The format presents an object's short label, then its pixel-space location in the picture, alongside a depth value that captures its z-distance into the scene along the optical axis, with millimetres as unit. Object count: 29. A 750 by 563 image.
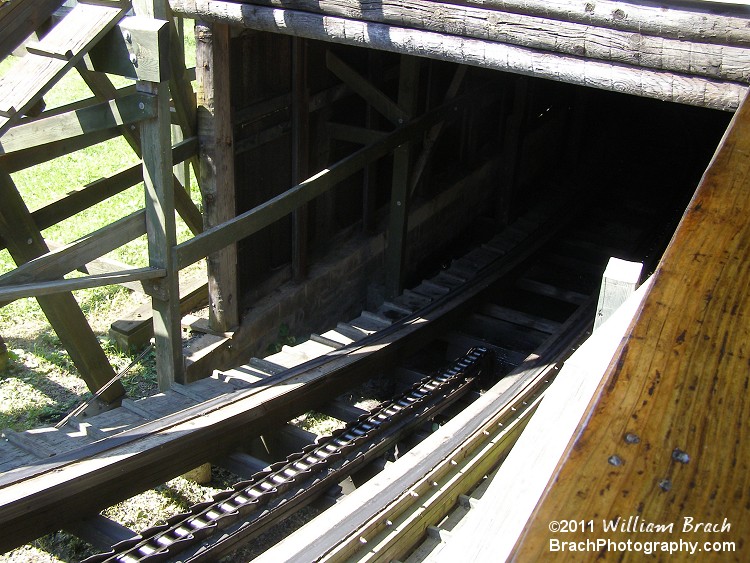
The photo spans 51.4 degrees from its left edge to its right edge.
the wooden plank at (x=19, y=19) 3648
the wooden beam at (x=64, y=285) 3586
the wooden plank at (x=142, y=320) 5992
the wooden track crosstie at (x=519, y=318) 6746
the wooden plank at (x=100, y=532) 3551
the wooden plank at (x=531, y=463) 733
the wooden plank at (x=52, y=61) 3430
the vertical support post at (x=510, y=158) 8923
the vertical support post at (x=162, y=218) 4062
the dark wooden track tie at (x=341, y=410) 5125
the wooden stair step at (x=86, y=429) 3918
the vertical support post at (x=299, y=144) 5965
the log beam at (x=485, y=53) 3668
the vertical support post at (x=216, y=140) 5043
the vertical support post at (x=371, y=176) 6891
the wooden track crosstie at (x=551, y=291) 7270
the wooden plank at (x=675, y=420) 652
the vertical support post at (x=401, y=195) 6496
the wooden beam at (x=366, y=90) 6367
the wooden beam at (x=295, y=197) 4578
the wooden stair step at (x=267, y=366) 5074
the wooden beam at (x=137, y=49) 3732
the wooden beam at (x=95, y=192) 4867
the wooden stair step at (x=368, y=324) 6109
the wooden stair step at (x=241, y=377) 4812
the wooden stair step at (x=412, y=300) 6664
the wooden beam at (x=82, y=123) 3896
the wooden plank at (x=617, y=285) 2121
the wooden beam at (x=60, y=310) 4547
